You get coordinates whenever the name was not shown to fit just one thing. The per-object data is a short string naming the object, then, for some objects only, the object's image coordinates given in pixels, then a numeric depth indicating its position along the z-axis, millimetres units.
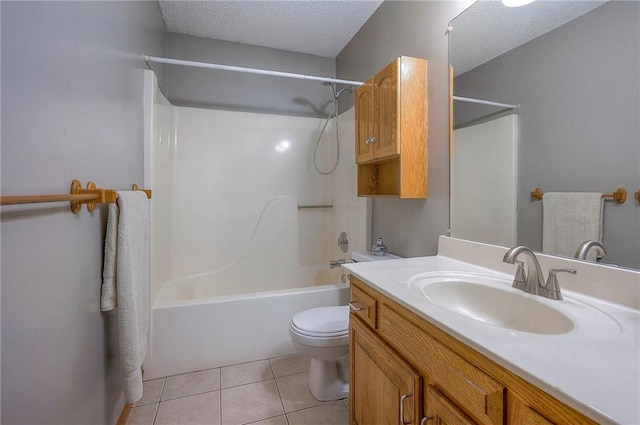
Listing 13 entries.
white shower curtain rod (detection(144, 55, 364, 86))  1729
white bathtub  1693
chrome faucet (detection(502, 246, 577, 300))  833
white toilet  1430
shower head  2667
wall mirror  775
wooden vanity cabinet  508
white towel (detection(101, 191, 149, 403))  1006
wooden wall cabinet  1447
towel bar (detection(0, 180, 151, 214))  666
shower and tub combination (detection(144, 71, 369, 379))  1753
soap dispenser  1855
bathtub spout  2106
